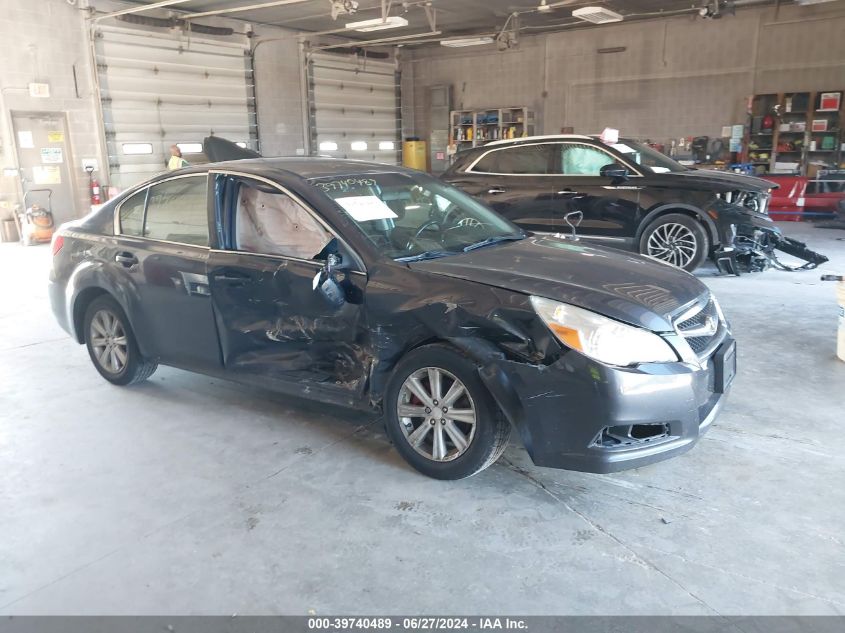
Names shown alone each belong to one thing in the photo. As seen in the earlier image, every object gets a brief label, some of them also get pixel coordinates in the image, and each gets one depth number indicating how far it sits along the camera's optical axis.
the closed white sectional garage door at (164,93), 12.65
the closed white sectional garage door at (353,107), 16.67
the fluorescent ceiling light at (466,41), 14.12
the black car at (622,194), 7.38
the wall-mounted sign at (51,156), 12.05
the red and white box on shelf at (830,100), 13.29
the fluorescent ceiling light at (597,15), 11.17
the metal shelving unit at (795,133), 13.52
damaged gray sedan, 2.72
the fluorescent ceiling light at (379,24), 11.63
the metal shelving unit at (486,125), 17.03
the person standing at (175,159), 12.69
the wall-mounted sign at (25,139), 11.67
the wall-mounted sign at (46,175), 12.01
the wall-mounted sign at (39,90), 11.58
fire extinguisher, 12.36
